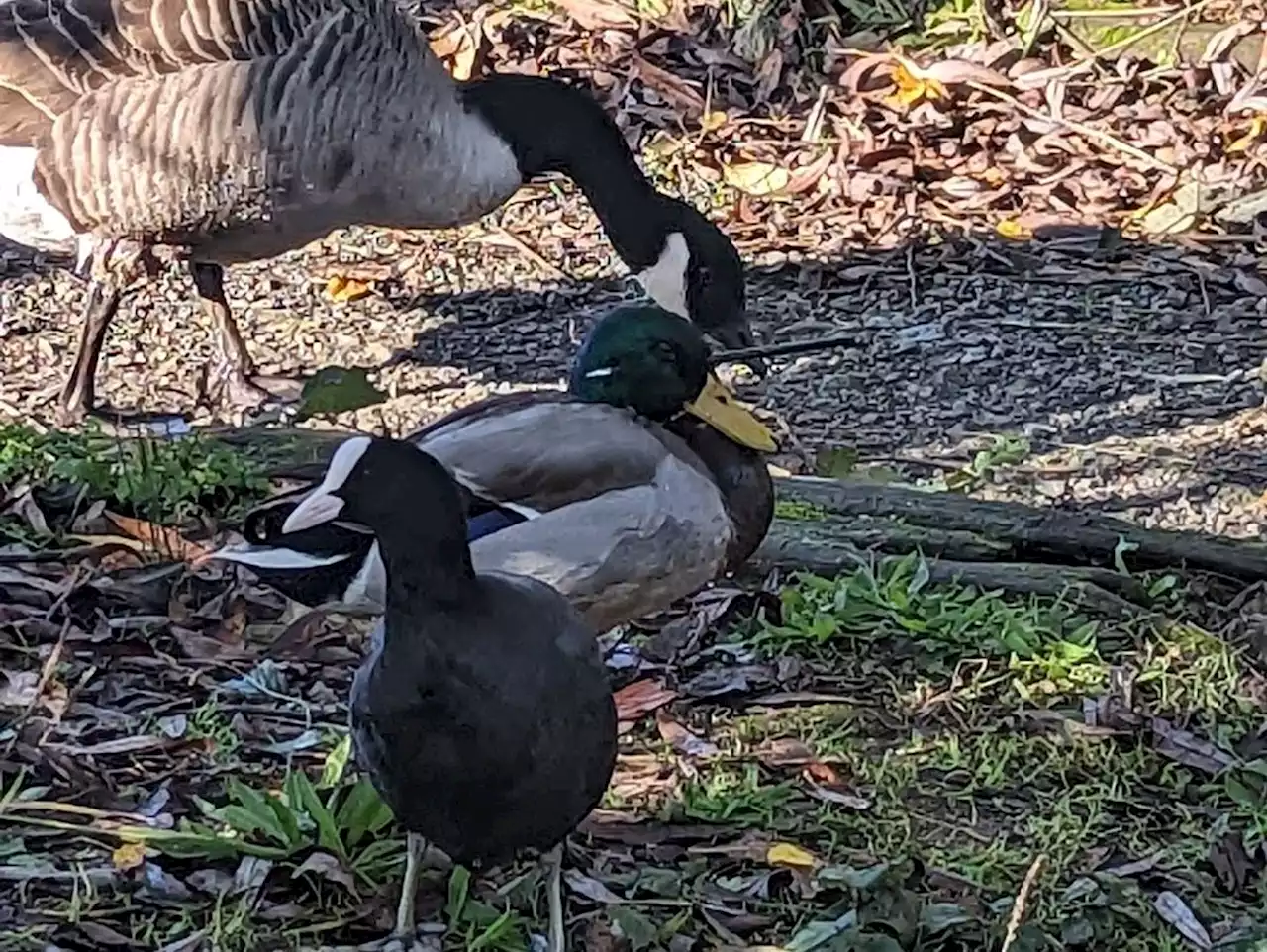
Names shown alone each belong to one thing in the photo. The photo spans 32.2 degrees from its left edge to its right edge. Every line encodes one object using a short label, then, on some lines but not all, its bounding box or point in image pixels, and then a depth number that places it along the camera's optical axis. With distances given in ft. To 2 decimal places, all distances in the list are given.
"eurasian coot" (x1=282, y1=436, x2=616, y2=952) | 10.46
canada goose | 20.61
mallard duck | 13.85
